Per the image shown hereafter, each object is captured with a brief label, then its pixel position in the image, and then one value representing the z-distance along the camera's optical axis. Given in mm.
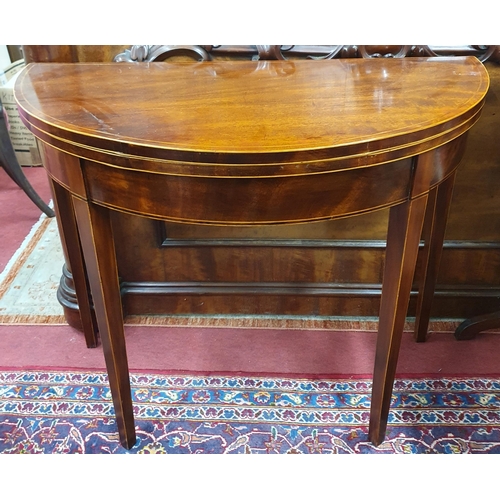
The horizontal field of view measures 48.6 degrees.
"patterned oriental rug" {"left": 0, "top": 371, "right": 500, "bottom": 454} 1175
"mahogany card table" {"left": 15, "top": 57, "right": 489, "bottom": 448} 729
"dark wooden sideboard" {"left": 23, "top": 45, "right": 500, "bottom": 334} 1371
